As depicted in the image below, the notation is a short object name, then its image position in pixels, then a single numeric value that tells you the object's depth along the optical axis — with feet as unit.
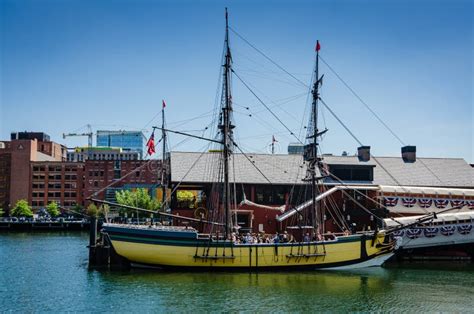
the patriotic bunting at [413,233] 171.12
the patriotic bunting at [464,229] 171.63
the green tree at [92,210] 377.34
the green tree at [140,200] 304.91
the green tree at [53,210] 397.60
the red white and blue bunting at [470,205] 186.91
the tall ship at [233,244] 142.61
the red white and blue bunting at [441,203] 186.70
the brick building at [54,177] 435.12
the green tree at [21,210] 392.47
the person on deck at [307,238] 150.93
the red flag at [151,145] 188.96
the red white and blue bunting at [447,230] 171.73
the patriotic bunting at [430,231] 171.53
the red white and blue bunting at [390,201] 186.39
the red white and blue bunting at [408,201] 186.09
